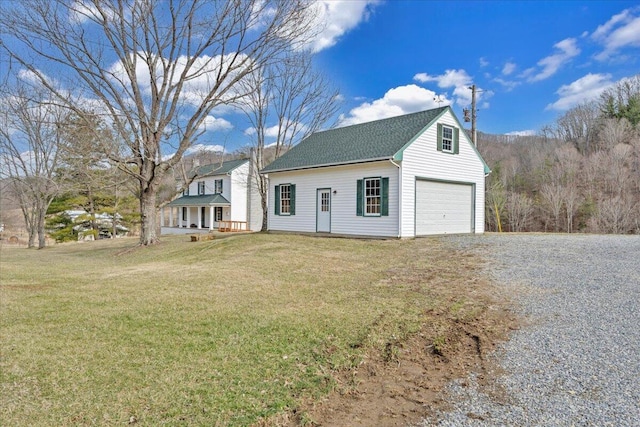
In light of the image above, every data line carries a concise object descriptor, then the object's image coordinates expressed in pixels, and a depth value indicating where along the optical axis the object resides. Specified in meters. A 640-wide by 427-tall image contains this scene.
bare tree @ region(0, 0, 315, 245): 13.96
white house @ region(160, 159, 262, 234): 29.84
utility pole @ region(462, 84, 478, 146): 21.92
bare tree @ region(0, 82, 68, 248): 20.84
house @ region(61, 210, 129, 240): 28.88
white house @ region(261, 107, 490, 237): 13.66
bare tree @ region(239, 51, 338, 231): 22.06
